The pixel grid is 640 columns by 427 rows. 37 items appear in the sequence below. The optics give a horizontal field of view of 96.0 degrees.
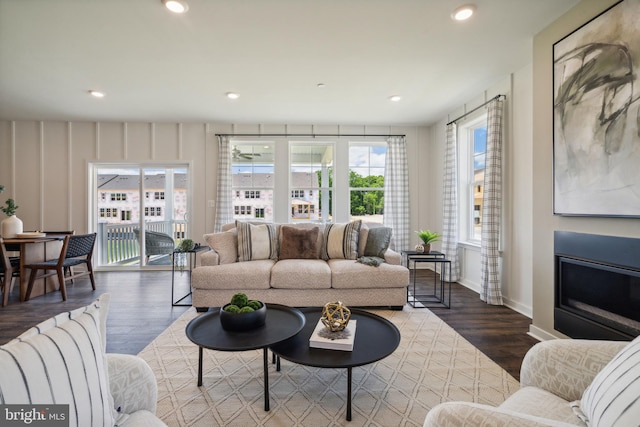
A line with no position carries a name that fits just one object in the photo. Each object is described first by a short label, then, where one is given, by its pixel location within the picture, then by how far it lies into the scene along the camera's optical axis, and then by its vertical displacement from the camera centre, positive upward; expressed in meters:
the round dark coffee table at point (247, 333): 1.56 -0.70
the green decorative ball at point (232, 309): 1.72 -0.57
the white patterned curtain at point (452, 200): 4.29 +0.18
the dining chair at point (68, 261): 3.46 -0.59
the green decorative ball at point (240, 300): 1.78 -0.54
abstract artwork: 1.72 +0.63
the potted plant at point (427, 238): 3.51 -0.31
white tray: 3.72 -0.26
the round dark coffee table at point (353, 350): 1.50 -0.77
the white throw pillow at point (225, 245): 3.28 -0.36
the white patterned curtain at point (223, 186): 4.93 +0.48
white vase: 3.76 -0.16
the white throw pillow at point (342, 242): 3.53 -0.36
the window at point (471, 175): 4.02 +0.55
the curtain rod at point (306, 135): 5.08 +1.39
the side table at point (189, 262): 4.87 -0.82
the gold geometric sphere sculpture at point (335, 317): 1.75 -0.64
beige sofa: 2.99 -0.70
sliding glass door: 5.16 +0.07
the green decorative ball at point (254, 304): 1.79 -0.57
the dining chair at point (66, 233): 4.36 -0.27
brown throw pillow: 3.51 -0.38
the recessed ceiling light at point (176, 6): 2.05 +1.51
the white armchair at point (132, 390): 0.94 -0.60
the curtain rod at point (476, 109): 3.34 +1.36
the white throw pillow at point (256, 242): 3.43 -0.34
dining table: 3.42 -0.48
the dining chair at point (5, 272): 3.24 -0.65
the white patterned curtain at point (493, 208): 3.31 +0.05
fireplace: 1.78 -0.52
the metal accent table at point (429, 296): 3.33 -1.05
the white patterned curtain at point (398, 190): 5.04 +0.39
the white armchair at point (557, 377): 0.97 -0.61
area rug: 1.54 -1.08
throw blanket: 3.11 -0.53
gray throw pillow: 3.46 -0.34
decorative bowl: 1.70 -0.64
